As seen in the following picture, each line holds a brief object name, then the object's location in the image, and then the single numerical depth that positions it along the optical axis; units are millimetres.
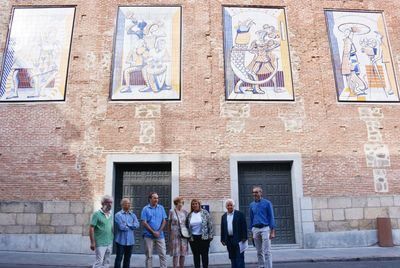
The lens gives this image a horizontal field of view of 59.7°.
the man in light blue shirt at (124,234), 6293
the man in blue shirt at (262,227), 6680
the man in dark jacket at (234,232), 6371
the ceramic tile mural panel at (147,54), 11781
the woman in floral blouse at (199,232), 6652
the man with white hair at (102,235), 5719
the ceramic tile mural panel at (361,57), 12148
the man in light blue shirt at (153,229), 6648
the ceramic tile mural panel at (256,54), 11945
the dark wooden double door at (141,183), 11219
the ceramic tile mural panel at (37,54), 11773
